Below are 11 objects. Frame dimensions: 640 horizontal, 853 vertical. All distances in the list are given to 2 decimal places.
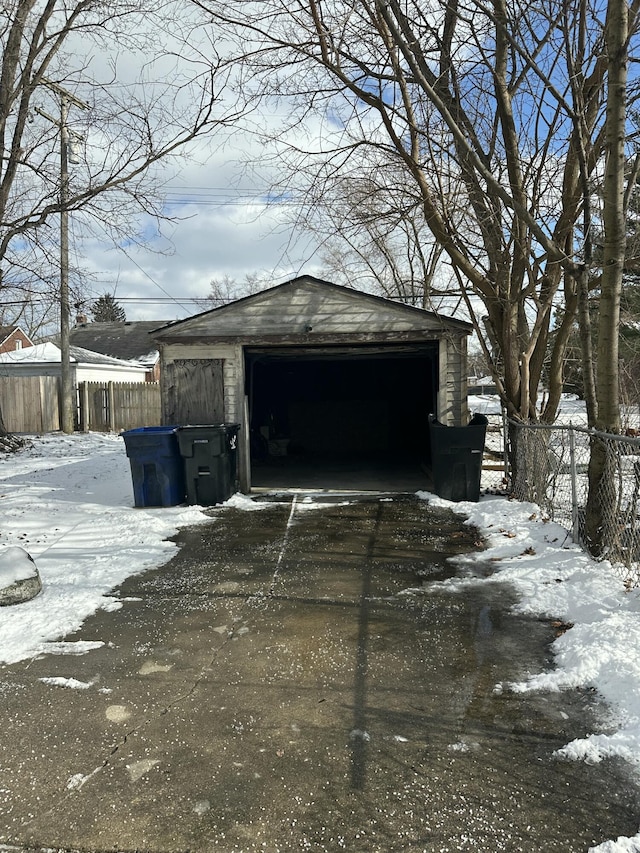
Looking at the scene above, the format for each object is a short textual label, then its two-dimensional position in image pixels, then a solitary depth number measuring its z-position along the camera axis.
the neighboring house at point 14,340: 38.62
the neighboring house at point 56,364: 23.62
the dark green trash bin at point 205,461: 8.33
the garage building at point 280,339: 9.47
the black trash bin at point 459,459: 8.54
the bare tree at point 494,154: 6.38
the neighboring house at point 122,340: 33.44
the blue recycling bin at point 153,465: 8.28
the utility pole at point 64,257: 10.73
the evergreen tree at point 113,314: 56.46
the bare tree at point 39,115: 9.58
